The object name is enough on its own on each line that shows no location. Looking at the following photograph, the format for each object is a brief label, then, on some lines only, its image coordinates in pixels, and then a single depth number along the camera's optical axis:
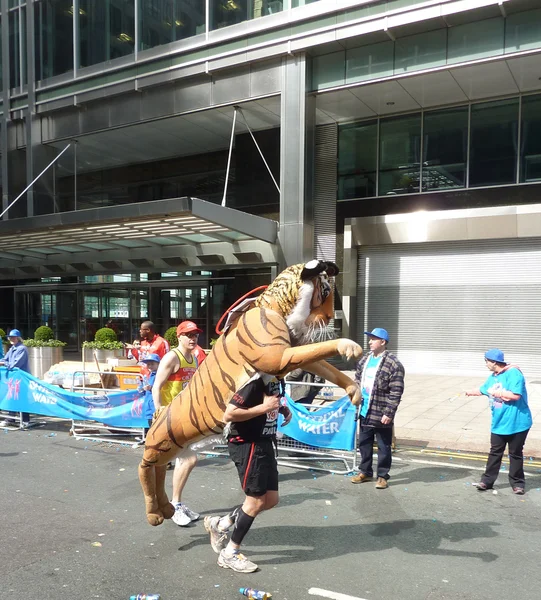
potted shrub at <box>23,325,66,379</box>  15.17
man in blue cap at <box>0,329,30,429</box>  9.05
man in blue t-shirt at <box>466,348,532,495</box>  5.64
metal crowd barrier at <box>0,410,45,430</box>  9.01
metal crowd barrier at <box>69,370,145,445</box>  7.99
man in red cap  5.57
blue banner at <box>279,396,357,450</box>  6.49
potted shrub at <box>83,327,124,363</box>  14.67
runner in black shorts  3.57
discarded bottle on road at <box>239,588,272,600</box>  3.44
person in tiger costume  3.27
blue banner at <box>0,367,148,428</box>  7.77
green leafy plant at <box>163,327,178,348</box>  15.14
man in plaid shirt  5.90
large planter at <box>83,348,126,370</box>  14.66
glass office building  14.23
